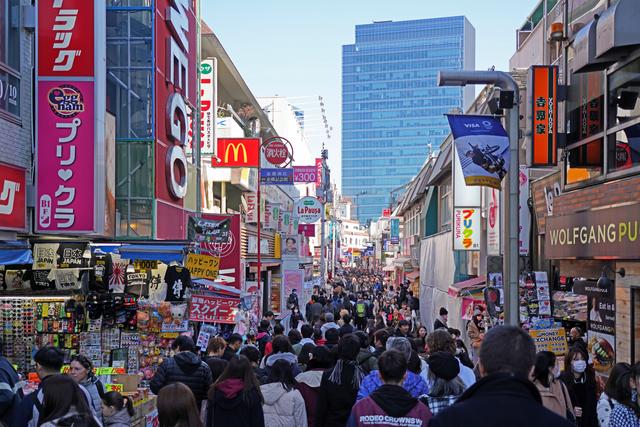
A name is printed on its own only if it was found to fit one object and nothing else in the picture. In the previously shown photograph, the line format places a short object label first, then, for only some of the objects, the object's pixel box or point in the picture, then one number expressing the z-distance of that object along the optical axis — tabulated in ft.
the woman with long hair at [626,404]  21.03
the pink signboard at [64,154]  45.55
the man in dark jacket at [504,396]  10.31
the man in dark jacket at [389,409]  17.15
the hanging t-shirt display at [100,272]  47.47
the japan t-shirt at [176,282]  47.06
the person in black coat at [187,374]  26.35
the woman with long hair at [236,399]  21.91
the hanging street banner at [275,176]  76.48
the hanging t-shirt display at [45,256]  48.08
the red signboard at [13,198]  41.96
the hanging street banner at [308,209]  115.32
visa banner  32.35
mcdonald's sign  80.18
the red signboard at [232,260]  70.18
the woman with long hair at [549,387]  21.36
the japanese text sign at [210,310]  47.85
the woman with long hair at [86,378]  23.04
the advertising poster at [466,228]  75.61
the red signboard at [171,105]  58.90
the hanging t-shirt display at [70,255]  47.93
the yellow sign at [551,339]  35.65
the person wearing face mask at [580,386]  26.40
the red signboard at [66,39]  45.16
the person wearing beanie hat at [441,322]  58.39
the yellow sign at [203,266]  47.98
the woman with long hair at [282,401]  23.63
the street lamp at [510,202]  31.53
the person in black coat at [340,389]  23.34
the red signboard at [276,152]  83.35
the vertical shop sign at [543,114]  43.01
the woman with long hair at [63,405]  17.02
